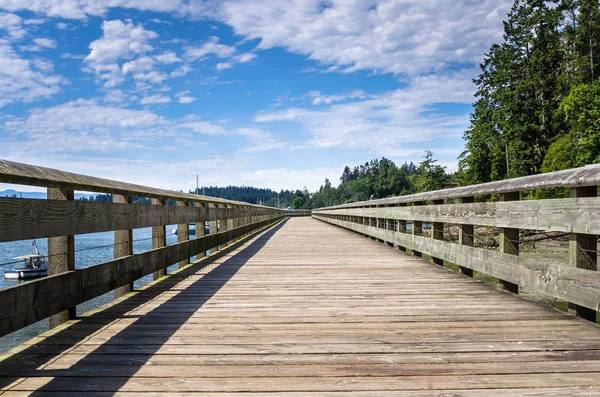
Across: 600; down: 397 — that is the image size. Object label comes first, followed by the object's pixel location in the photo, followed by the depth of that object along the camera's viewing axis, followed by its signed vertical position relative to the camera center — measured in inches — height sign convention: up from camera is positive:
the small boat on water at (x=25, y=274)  1337.0 -177.0
